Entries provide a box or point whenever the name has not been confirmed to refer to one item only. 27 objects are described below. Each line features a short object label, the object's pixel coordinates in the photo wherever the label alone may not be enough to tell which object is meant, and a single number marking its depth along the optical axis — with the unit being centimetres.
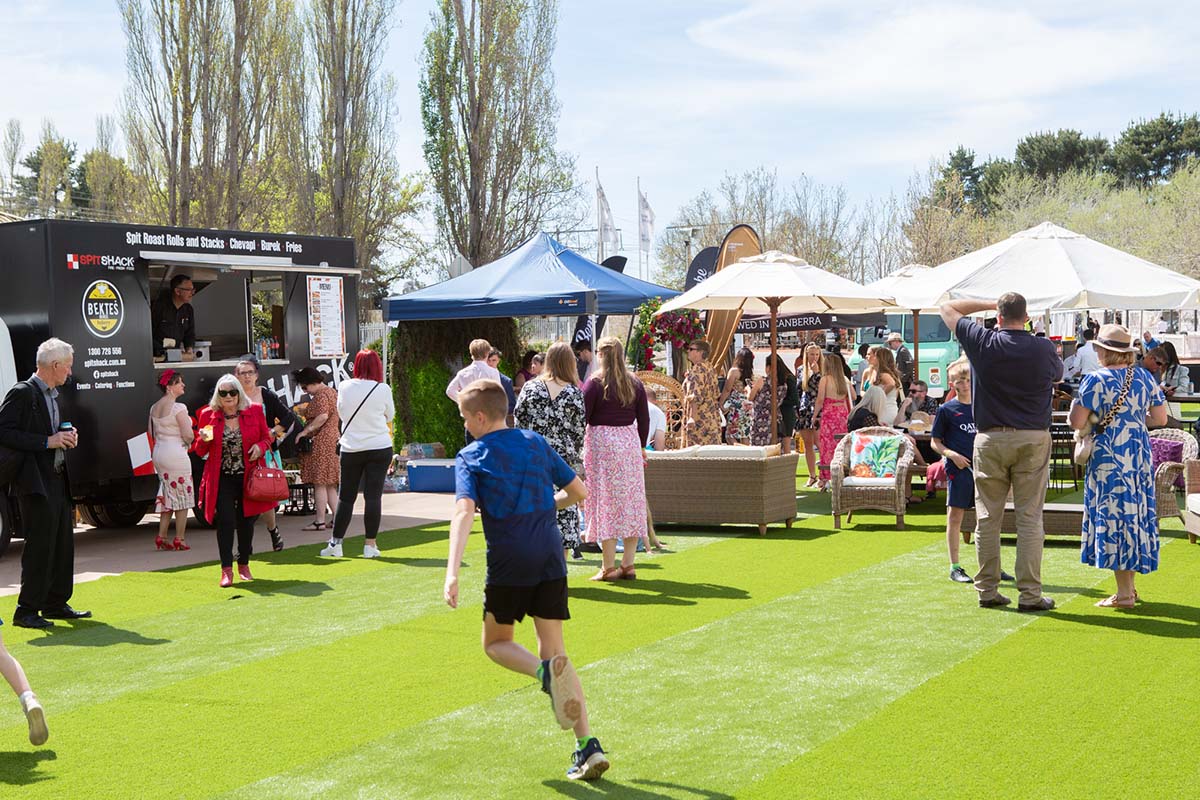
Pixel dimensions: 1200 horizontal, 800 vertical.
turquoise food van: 2786
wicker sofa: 1156
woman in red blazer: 930
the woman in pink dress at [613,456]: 908
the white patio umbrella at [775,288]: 1344
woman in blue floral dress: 753
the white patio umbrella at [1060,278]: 1214
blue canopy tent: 1532
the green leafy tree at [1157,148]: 5766
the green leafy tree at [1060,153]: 5956
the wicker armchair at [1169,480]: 1027
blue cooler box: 1600
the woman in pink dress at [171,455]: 1174
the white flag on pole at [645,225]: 3925
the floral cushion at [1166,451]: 1171
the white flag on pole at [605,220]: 3794
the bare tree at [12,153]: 4881
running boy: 465
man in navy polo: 736
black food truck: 1126
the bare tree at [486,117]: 2925
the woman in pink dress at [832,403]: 1395
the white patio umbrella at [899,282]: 1421
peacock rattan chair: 1530
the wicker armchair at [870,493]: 1167
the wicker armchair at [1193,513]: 938
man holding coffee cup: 762
